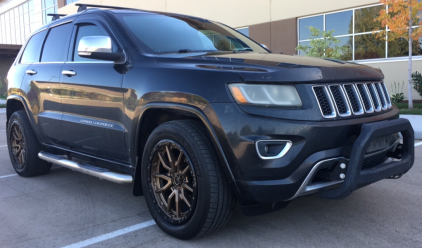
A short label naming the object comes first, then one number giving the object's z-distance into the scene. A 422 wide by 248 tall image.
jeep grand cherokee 2.59
